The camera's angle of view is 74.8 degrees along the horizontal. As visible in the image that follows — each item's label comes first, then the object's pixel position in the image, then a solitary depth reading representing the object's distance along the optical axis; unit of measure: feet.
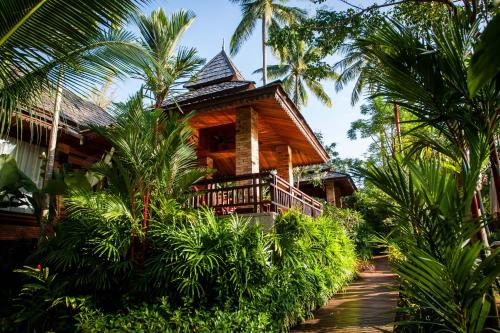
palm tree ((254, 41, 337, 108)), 83.56
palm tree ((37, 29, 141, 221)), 7.70
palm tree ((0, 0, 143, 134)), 6.48
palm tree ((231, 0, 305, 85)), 68.13
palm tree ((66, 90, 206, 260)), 16.03
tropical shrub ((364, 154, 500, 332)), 6.31
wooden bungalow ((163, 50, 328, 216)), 24.84
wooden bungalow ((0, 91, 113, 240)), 24.63
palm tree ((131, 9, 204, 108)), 16.74
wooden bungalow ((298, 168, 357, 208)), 66.74
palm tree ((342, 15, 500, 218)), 7.41
